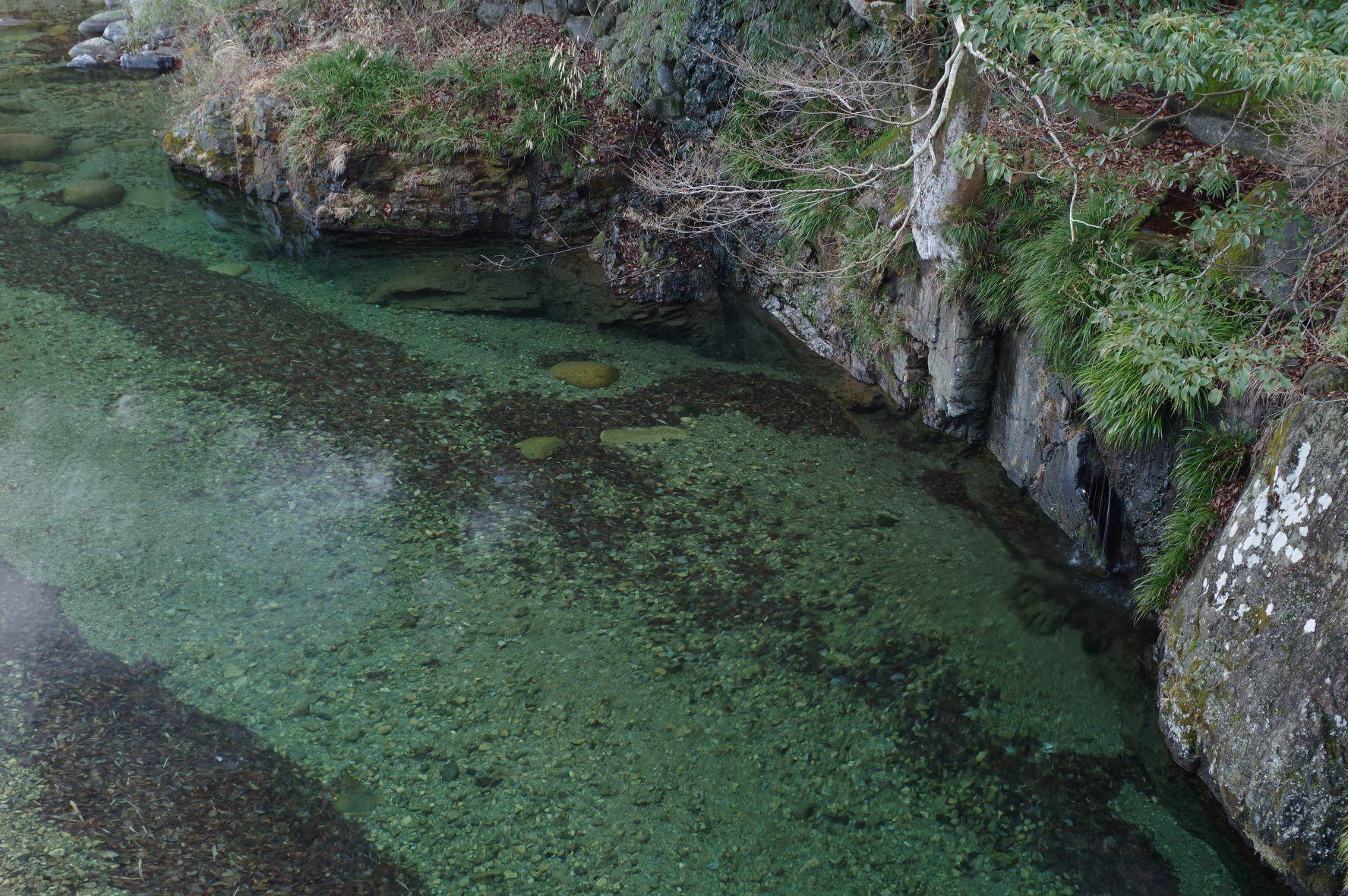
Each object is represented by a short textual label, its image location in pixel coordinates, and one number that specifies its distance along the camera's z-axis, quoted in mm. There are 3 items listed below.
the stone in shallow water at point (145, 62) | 15680
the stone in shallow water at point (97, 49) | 15852
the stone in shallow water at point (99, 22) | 17109
